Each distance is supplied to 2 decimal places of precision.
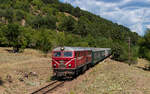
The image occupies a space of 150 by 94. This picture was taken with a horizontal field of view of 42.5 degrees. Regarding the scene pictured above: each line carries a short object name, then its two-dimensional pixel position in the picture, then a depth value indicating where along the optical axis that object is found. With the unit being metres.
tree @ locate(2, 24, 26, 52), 51.97
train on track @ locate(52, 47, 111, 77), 18.83
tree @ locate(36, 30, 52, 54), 48.91
